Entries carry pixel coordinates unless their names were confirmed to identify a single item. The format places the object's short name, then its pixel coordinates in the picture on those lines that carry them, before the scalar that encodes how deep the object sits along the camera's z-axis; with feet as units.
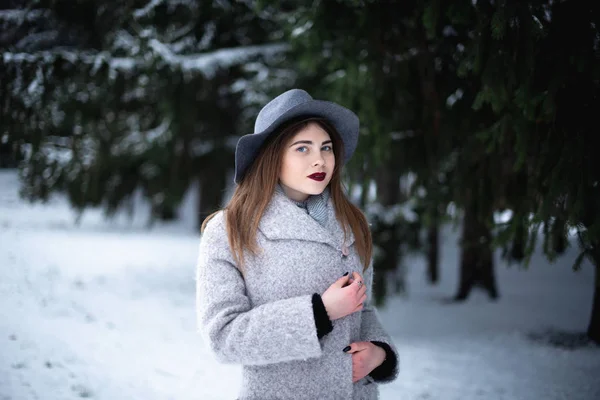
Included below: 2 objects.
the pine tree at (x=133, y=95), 16.01
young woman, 5.51
